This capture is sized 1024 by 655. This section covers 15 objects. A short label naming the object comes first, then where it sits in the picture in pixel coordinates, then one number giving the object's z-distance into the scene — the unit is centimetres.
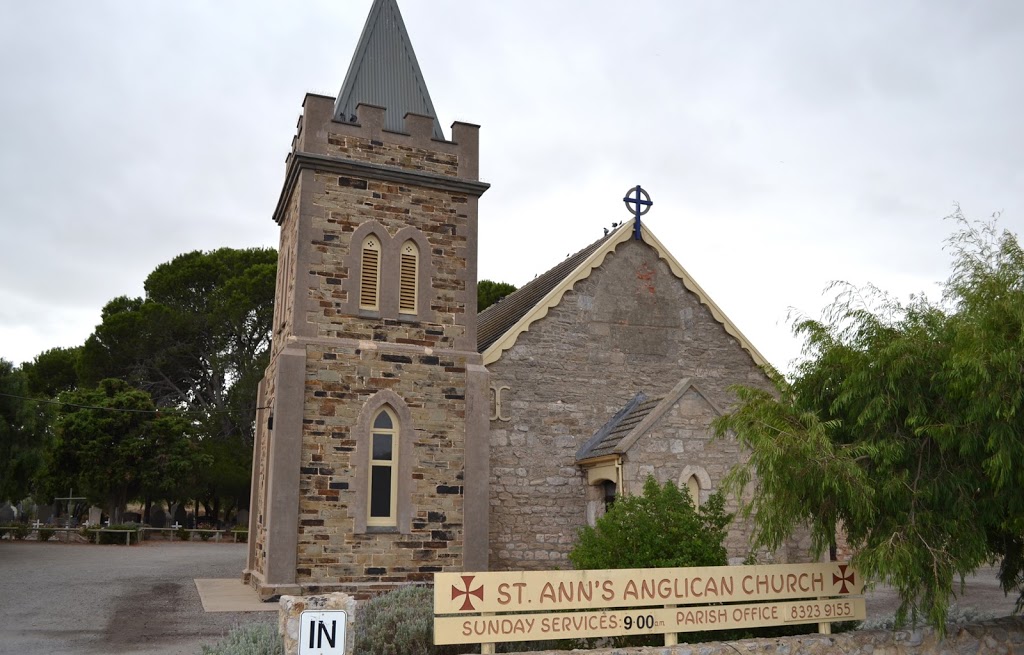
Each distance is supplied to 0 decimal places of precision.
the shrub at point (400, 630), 877
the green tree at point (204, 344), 4175
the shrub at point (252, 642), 843
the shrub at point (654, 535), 951
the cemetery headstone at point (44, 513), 4575
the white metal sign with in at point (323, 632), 648
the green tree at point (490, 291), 3916
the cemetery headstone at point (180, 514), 4719
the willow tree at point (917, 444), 870
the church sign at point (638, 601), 802
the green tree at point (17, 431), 2652
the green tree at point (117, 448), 3569
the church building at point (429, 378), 1430
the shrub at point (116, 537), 3209
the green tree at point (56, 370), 4472
